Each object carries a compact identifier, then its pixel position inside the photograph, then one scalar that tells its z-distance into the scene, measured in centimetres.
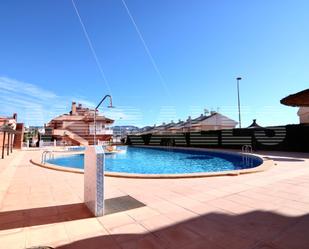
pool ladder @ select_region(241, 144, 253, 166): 980
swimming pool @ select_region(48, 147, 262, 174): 952
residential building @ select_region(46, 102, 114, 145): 2275
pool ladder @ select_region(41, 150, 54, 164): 1245
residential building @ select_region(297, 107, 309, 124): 1639
